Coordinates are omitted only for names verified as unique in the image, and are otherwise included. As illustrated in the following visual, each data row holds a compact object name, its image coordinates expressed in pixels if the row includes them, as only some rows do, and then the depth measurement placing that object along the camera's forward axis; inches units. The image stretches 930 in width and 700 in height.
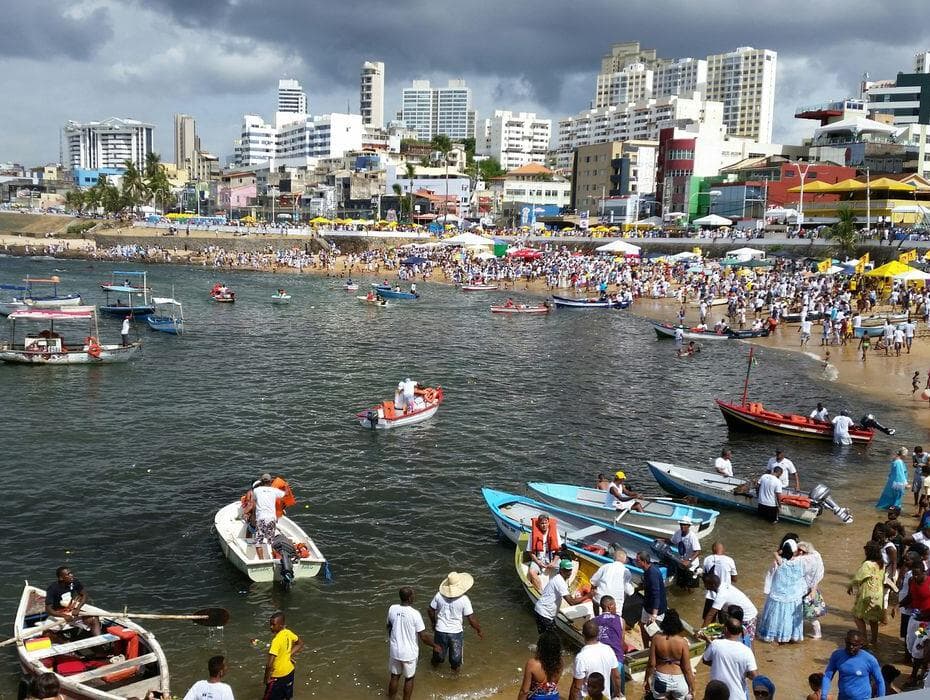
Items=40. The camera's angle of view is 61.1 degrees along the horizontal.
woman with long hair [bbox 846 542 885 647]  452.4
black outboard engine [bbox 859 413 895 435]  966.4
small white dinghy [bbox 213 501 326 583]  580.7
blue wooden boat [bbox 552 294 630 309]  2335.1
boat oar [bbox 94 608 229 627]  494.3
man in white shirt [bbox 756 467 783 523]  701.3
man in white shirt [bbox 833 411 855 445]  949.8
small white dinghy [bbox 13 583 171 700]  422.6
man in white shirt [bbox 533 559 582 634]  484.4
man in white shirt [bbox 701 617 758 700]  350.6
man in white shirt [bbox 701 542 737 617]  478.3
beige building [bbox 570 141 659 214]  4512.8
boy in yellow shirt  409.4
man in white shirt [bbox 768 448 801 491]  729.0
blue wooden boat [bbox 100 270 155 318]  1963.6
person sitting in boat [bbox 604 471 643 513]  659.3
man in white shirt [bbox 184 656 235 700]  343.0
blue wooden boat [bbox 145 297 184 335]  1755.7
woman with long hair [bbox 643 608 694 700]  354.9
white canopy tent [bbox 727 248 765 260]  2433.6
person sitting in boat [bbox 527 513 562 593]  552.1
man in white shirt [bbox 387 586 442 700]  414.3
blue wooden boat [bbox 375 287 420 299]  2513.5
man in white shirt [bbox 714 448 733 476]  773.3
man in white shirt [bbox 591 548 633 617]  472.1
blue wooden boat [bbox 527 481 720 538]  650.2
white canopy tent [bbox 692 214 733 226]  2770.7
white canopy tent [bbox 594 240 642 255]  2581.2
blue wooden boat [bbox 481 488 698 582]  573.8
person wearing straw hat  447.5
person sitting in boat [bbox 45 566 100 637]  466.3
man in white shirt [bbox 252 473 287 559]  596.4
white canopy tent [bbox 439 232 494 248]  3068.9
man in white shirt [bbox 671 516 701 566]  570.9
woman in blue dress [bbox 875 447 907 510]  691.7
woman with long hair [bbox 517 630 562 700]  329.7
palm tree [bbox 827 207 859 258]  2342.2
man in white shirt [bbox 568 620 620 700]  346.0
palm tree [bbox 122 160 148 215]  4849.9
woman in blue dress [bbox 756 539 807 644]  464.4
